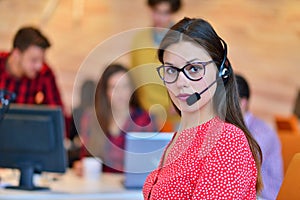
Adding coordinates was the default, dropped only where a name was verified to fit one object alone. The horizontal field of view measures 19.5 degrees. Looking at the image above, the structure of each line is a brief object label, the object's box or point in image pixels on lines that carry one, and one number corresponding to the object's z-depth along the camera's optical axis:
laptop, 2.50
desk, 4.17
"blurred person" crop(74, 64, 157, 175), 2.87
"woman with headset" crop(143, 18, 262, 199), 2.15
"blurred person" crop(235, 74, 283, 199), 3.42
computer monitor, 4.24
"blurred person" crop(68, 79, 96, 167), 5.64
